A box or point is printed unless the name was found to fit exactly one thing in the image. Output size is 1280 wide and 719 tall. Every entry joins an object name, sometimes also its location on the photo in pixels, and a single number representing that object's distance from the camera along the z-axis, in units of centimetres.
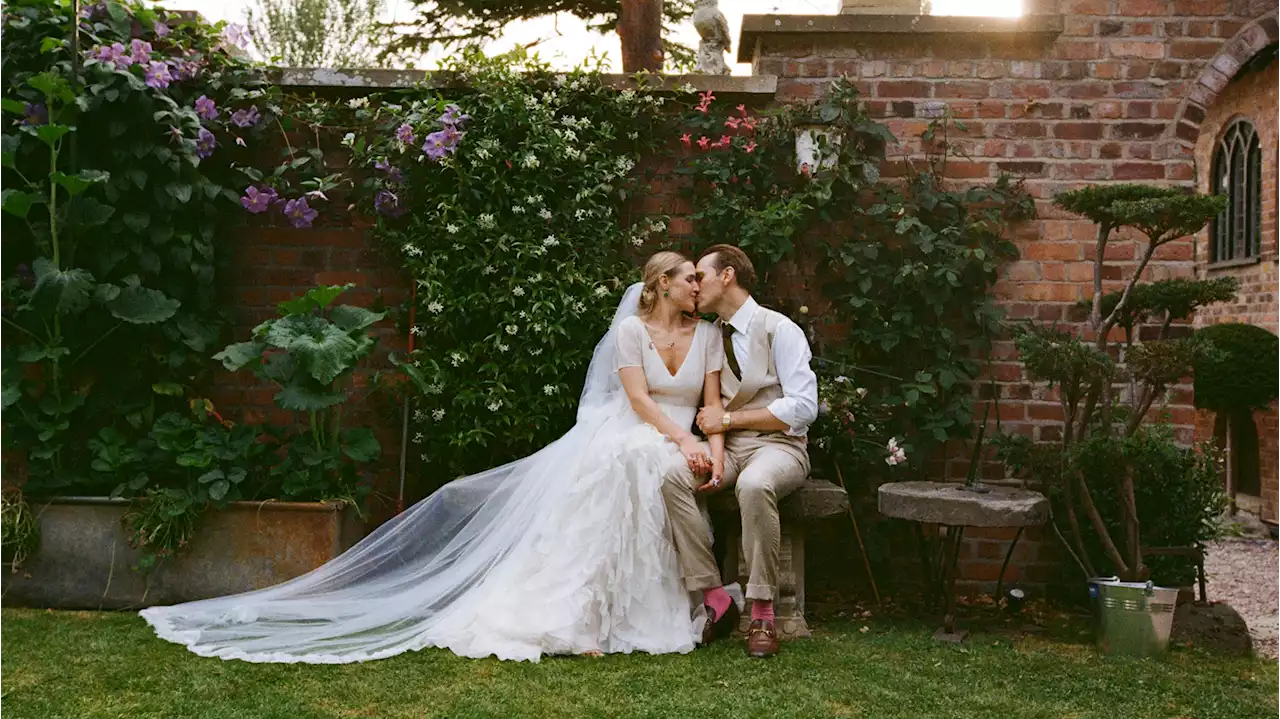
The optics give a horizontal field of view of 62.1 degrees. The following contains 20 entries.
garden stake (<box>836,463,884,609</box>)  441
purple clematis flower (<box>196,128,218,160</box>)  434
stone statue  540
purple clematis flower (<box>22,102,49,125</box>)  409
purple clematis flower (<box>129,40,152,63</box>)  416
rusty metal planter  398
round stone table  368
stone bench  385
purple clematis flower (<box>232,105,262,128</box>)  448
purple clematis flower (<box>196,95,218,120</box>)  440
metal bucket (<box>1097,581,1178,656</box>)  362
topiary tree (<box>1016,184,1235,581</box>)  362
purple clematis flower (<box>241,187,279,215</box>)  448
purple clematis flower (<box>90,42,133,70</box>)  412
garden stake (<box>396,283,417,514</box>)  450
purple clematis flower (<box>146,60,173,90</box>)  418
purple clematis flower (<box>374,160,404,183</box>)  448
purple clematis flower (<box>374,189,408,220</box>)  448
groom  370
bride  347
